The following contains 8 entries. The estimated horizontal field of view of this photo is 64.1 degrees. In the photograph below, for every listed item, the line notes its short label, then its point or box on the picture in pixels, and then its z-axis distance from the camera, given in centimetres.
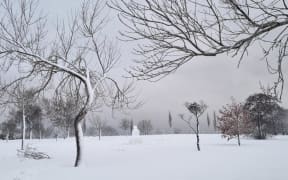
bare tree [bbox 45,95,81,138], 1134
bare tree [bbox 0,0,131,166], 897
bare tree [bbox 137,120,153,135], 7331
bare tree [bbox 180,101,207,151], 1981
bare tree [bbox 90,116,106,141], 4578
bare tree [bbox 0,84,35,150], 1037
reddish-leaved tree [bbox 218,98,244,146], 2575
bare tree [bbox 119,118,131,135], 6519
